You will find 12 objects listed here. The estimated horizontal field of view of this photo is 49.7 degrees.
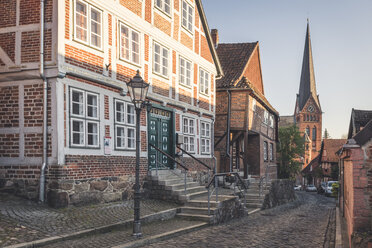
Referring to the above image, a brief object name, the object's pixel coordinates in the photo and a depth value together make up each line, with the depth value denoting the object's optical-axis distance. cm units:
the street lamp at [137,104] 921
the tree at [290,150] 5106
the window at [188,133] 1753
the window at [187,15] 1762
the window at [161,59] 1513
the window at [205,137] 1915
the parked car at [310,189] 6468
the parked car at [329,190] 4178
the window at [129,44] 1317
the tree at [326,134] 15638
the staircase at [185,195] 1250
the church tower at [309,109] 9669
